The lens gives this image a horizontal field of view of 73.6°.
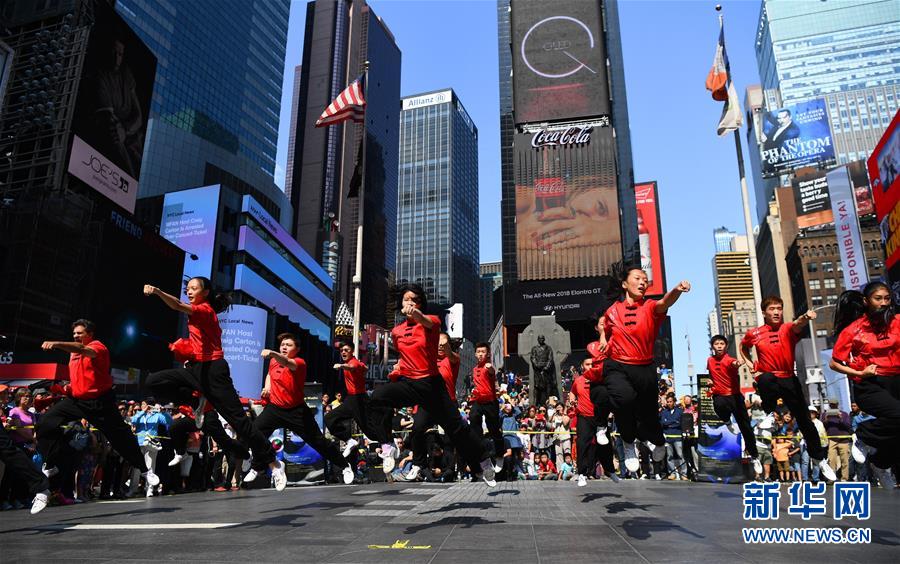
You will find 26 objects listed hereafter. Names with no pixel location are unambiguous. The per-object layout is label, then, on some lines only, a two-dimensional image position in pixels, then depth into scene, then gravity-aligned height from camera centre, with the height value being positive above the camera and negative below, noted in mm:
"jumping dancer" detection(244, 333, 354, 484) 8602 +184
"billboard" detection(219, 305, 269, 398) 53812 +6972
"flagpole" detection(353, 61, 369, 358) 18203 +5004
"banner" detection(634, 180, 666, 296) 77125 +23771
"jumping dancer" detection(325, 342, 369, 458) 10656 +314
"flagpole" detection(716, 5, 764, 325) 19031 +6390
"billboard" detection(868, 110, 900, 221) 30750 +12996
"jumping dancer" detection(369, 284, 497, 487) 7215 +474
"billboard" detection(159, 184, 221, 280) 60500 +19909
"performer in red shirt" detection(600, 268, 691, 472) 7051 +621
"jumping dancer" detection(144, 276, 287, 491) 7715 +583
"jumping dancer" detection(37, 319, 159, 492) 7867 +237
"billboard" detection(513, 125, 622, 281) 65812 +23948
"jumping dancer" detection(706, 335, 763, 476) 10438 +434
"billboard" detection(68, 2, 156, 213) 43500 +23135
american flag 19625 +10044
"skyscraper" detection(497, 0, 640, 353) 65500 +29322
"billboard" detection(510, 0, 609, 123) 67188 +39290
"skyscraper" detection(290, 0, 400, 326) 173000 +80820
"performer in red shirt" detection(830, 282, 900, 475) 6141 +588
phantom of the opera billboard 84312 +39360
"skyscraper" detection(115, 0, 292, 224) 84062 +54050
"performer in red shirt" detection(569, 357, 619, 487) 10320 -140
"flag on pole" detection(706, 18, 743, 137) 21031 +11690
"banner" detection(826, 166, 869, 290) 35094 +10947
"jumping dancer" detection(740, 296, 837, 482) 8898 +783
